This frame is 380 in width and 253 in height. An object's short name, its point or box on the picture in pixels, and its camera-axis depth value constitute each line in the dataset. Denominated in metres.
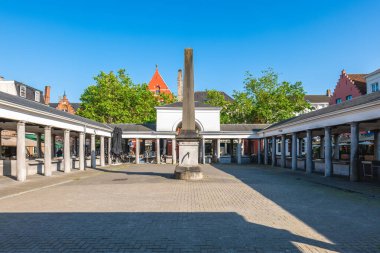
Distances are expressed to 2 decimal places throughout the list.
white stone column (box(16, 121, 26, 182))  15.77
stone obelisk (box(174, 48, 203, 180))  16.47
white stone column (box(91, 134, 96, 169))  27.45
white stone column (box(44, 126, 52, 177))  18.84
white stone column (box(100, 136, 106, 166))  29.73
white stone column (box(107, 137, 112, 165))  32.02
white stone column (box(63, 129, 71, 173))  21.73
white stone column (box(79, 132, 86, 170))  24.34
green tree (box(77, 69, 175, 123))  43.84
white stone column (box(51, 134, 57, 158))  29.77
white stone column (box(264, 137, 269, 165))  32.28
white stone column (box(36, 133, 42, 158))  28.20
